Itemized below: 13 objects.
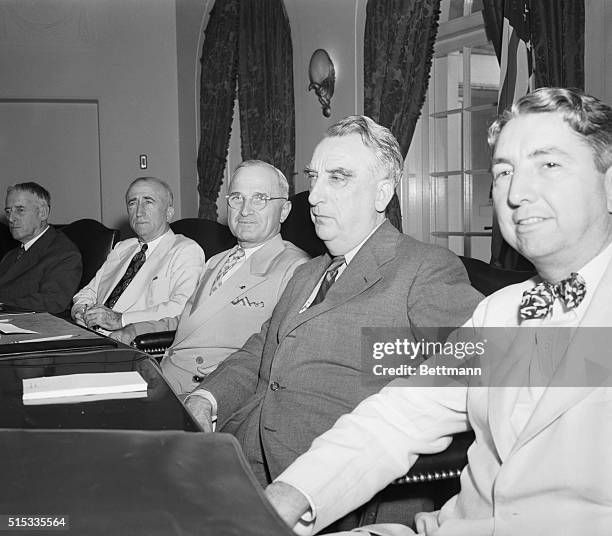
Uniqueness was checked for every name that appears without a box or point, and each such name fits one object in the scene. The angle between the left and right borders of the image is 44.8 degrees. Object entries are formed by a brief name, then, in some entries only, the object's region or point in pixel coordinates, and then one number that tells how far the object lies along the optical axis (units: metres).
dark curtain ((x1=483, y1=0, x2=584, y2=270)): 3.18
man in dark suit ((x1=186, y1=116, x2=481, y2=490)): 1.85
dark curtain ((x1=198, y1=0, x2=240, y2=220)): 6.46
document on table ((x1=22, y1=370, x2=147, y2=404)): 1.52
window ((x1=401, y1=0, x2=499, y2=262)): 4.53
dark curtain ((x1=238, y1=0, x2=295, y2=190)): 5.53
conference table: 0.80
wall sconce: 4.99
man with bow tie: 1.12
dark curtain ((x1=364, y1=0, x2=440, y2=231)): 4.04
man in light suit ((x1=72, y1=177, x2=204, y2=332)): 3.33
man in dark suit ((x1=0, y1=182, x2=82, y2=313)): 4.31
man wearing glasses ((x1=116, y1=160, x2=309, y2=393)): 2.76
